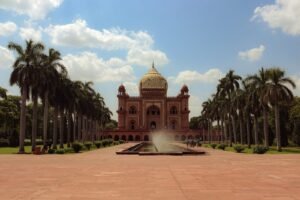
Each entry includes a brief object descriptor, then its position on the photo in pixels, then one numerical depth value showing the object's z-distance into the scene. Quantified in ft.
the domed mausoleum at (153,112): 302.45
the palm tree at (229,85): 158.92
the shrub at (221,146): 130.98
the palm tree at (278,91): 117.14
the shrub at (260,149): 100.50
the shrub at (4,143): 162.03
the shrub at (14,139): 163.18
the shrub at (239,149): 108.89
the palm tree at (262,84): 122.52
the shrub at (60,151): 99.45
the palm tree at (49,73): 107.65
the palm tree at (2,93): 170.32
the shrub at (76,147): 109.09
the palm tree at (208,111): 221.05
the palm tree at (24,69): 104.17
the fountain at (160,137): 282.56
